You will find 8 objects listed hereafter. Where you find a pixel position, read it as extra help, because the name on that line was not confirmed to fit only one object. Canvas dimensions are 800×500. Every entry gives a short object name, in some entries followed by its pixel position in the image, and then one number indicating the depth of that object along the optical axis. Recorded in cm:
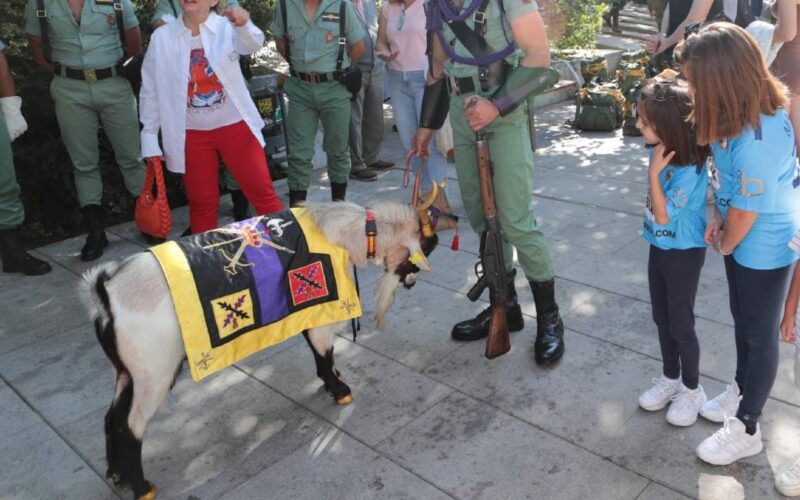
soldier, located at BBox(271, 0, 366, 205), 565
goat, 280
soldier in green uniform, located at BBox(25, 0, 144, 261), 532
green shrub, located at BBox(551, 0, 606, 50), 1152
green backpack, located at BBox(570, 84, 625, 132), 890
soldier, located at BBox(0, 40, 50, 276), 526
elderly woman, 435
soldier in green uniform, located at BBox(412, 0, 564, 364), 347
